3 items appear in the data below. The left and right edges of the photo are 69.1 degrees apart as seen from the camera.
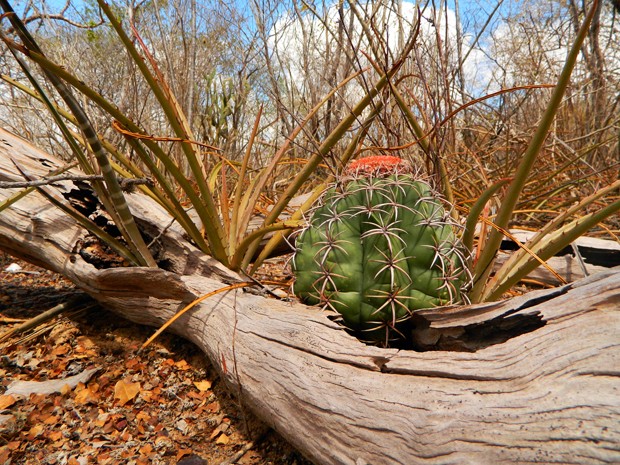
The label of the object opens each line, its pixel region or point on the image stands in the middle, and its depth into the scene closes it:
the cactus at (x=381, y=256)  0.40
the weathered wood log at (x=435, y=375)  0.25
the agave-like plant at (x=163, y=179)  0.39
